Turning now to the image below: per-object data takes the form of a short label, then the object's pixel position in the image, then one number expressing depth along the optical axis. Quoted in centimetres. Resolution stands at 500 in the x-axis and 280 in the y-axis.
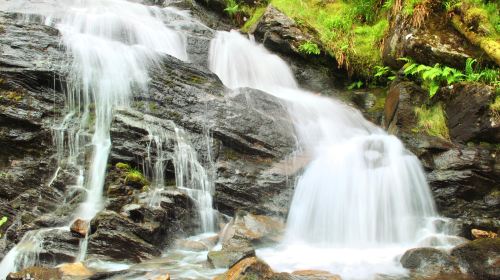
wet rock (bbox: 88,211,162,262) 596
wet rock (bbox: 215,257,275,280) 457
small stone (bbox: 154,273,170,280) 476
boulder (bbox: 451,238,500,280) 527
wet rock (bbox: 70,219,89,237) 617
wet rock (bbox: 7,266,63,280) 505
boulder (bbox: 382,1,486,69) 873
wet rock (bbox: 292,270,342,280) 523
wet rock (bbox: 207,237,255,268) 568
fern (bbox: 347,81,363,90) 1147
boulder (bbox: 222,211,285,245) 686
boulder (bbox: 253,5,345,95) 1192
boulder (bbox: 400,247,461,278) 552
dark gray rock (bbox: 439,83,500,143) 781
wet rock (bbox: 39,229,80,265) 584
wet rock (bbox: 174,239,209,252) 663
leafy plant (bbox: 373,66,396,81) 1052
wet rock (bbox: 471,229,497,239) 677
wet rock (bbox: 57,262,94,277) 540
